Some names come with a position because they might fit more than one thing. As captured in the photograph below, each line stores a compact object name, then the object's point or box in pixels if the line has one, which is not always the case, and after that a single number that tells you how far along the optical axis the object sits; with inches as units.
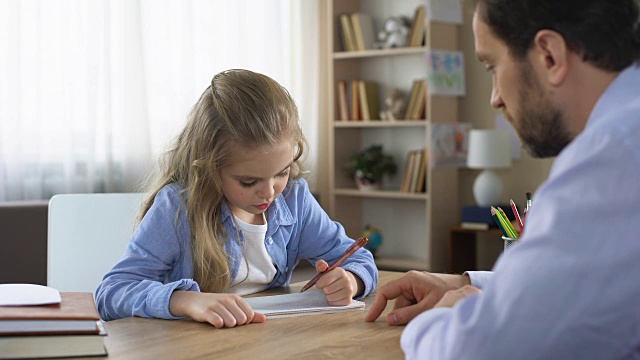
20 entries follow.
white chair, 83.3
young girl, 66.1
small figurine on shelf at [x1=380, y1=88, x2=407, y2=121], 205.9
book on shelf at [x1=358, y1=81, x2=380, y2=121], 211.3
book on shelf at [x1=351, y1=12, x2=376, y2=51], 210.8
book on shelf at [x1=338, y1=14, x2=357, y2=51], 212.4
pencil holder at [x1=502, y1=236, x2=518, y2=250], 63.4
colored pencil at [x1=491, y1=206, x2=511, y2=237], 67.7
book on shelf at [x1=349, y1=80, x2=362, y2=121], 212.4
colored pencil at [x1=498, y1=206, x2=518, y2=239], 67.5
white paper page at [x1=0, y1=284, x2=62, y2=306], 49.6
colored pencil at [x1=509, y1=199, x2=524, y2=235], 66.1
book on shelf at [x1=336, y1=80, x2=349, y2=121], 213.6
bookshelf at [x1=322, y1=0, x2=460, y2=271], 202.4
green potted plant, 210.5
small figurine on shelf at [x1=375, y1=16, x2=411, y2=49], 204.8
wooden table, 50.0
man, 34.9
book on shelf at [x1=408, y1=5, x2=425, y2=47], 200.8
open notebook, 60.9
